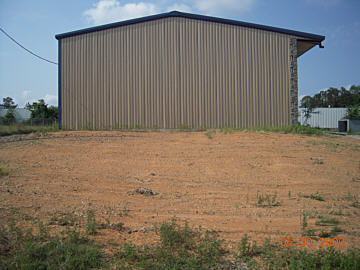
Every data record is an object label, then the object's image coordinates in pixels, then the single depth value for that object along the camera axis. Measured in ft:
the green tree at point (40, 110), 103.81
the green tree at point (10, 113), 112.16
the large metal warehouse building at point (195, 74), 46.75
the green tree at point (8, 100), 240.73
